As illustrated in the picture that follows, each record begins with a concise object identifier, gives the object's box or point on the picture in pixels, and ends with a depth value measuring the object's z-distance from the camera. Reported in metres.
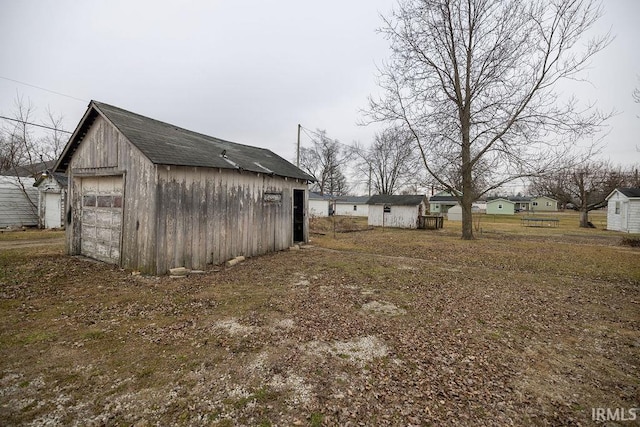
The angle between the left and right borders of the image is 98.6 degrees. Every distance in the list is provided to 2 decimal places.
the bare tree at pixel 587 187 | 25.88
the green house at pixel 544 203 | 64.35
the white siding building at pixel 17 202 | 16.95
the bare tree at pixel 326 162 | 49.00
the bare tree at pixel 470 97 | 13.77
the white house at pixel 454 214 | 41.47
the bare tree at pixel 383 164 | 40.03
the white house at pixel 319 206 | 37.03
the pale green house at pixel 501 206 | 53.16
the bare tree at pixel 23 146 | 18.03
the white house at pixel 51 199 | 17.03
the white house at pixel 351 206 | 42.69
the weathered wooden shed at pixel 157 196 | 7.53
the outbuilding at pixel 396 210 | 24.55
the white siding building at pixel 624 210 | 19.92
